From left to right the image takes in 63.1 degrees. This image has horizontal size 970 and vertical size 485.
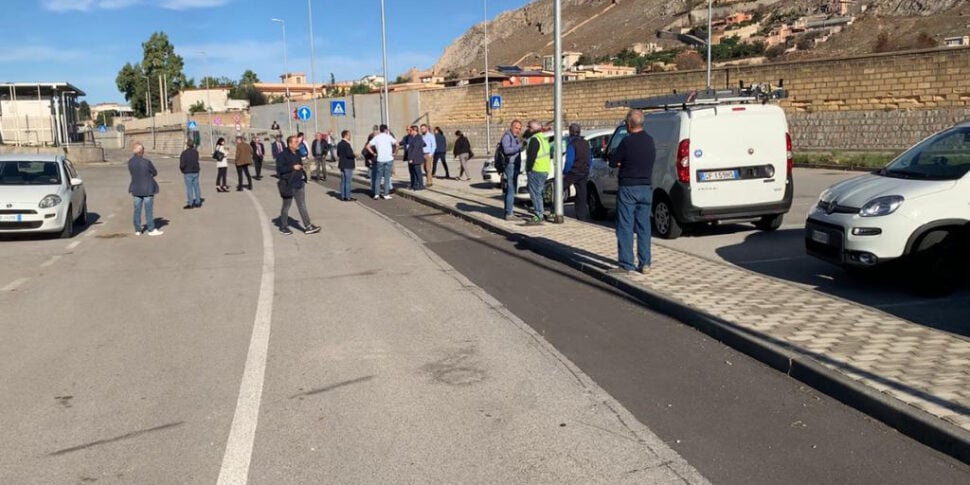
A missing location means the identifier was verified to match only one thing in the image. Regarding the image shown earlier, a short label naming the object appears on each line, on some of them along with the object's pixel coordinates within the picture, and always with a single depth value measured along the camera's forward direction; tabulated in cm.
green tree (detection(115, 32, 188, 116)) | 11712
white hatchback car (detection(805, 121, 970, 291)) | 731
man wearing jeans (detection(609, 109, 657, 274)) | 854
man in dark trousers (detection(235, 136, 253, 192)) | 2528
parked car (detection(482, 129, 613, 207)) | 1542
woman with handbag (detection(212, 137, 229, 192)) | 2508
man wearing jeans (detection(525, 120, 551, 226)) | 1277
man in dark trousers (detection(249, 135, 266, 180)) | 3093
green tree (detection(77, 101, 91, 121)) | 18542
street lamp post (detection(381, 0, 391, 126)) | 2980
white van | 1109
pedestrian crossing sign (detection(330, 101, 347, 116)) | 3319
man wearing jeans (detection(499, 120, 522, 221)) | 1400
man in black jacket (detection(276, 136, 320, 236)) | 1420
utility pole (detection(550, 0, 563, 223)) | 1261
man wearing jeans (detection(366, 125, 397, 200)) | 2009
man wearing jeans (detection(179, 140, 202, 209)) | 1970
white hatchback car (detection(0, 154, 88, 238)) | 1339
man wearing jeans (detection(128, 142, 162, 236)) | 1457
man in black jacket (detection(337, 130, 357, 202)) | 1992
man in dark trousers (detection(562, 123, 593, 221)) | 1331
